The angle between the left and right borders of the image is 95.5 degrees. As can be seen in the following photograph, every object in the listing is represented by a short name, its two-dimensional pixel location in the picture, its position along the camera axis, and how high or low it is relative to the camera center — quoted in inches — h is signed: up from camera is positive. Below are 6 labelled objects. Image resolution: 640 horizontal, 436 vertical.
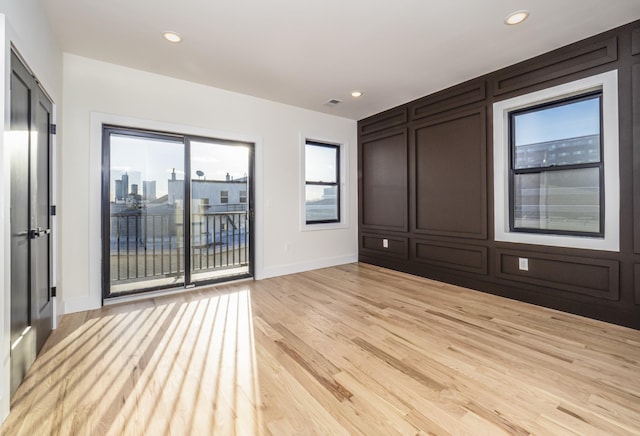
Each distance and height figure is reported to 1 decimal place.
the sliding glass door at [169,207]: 130.8 +5.3
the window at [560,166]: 105.7 +21.4
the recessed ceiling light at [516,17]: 94.5 +66.6
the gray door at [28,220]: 67.7 -0.6
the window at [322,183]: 197.9 +24.6
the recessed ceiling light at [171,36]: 103.7 +66.1
